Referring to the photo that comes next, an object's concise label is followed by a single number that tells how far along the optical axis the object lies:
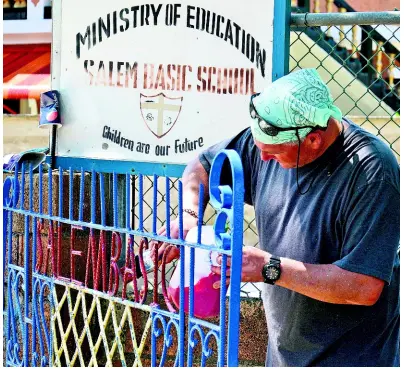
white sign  4.18
